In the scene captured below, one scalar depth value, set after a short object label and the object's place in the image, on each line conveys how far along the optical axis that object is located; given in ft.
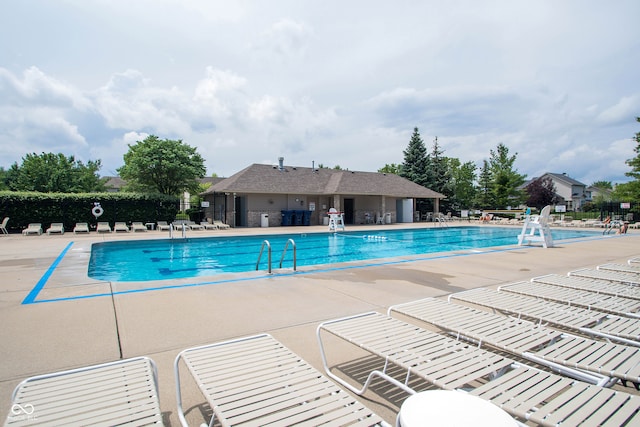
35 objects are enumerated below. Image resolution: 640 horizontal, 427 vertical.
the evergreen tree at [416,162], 119.44
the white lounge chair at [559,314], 10.74
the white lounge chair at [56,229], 61.11
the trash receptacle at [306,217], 83.87
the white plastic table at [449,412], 4.88
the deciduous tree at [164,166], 78.18
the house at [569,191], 176.35
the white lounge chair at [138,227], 66.32
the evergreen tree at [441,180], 119.85
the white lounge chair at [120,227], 64.85
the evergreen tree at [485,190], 131.75
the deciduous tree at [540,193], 135.44
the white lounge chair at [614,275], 18.72
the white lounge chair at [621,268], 21.45
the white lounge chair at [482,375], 6.21
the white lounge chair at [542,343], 8.26
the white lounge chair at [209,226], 70.85
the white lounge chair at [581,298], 13.32
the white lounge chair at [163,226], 67.46
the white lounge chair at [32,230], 58.03
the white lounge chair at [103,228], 64.03
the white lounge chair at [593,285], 15.89
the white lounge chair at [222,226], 70.95
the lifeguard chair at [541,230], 43.04
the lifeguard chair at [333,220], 66.97
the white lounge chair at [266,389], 6.23
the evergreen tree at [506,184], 127.13
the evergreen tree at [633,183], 84.99
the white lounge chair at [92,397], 6.02
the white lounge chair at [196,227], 70.64
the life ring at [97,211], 67.62
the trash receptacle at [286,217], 81.82
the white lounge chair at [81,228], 61.82
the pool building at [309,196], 79.36
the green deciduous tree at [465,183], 139.54
